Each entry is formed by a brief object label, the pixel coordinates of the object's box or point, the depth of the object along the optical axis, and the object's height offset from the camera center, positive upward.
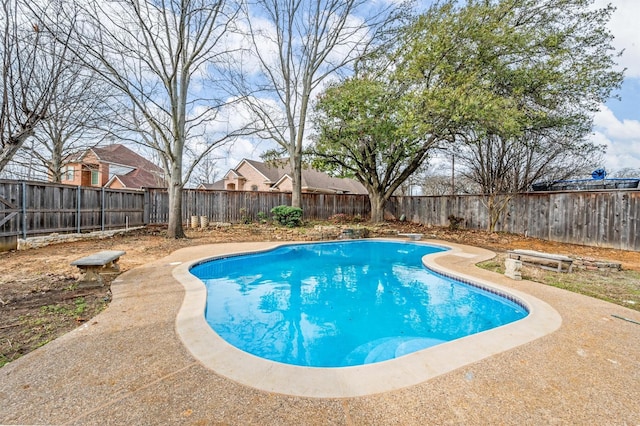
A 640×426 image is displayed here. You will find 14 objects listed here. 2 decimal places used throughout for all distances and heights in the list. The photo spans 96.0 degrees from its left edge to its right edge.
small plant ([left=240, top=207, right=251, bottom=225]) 14.37 -0.59
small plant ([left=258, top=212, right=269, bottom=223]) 14.43 -0.63
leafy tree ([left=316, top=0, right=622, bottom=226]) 9.73 +4.70
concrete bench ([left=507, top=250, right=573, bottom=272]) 5.92 -1.03
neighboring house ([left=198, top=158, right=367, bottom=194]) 24.38 +2.35
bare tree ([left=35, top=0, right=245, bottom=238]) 7.97 +4.41
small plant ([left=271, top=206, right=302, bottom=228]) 12.89 -0.40
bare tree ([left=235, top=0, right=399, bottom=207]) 12.72 +7.21
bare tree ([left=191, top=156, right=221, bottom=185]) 30.96 +3.57
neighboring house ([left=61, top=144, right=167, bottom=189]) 21.09 +2.42
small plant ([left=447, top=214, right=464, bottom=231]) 13.61 -0.55
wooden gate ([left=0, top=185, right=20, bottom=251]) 7.01 -0.41
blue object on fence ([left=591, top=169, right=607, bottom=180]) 9.69 +1.29
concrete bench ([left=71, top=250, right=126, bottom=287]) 4.57 -1.09
